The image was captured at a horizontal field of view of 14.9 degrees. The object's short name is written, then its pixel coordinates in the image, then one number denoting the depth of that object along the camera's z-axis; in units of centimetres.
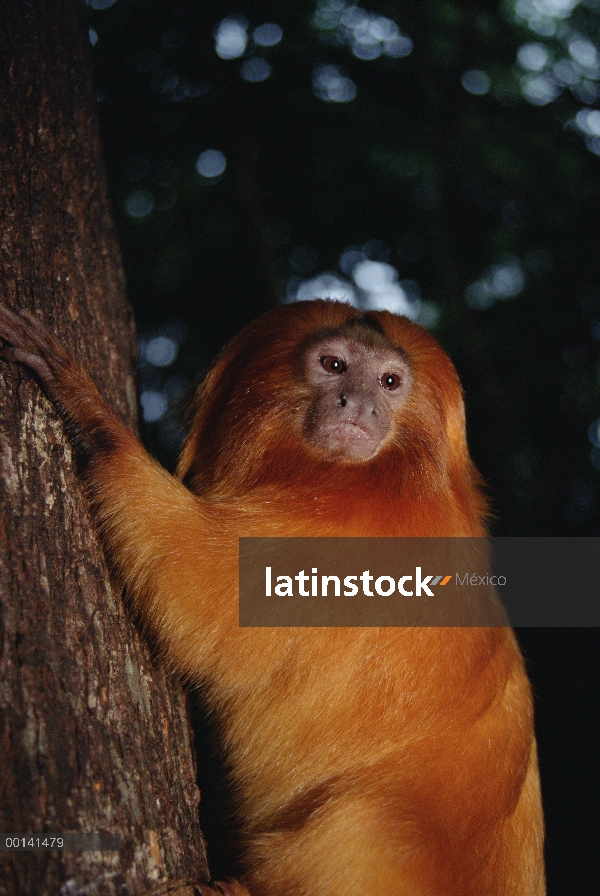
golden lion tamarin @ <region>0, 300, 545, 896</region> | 52
